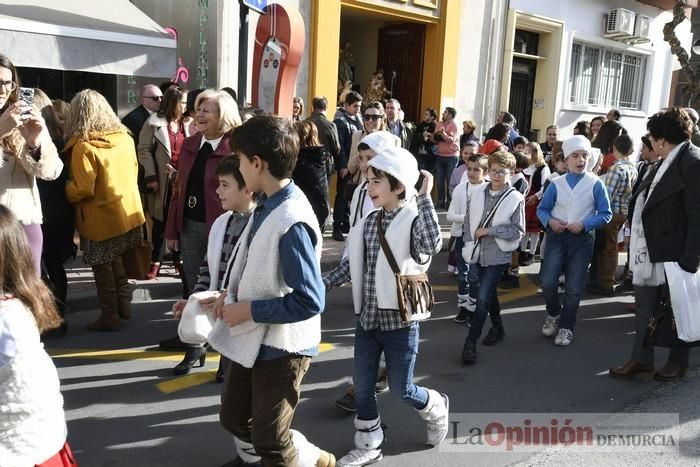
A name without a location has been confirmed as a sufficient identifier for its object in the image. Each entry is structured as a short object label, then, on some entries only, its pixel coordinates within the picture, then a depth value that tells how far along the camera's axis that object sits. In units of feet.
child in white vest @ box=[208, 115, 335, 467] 8.35
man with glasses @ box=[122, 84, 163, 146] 22.74
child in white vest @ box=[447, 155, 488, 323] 20.10
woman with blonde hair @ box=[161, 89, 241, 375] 14.66
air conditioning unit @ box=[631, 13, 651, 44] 54.19
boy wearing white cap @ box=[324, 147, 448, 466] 11.03
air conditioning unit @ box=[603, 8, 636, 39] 52.03
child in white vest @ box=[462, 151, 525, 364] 16.71
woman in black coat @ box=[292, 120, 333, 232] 21.86
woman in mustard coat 16.67
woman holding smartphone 13.80
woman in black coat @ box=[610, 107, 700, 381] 14.70
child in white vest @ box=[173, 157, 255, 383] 10.78
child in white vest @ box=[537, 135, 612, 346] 17.99
